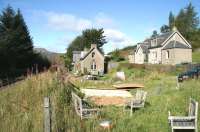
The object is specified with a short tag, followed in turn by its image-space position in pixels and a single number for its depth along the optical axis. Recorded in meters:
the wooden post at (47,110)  3.88
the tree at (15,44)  29.86
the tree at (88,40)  57.72
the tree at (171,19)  58.76
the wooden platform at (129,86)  15.00
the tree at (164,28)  60.07
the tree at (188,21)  51.27
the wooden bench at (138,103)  7.45
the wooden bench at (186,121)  5.36
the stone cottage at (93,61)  35.64
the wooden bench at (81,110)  6.18
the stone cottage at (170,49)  31.54
